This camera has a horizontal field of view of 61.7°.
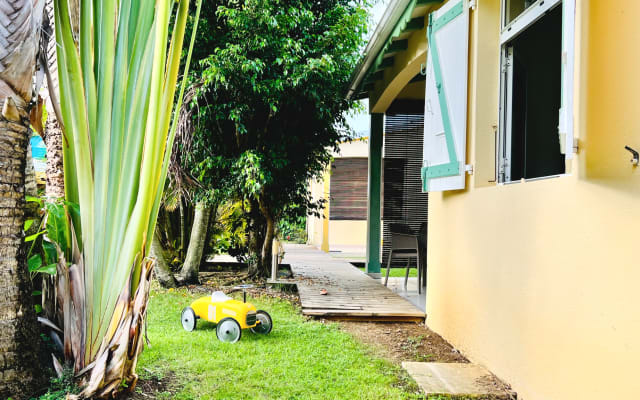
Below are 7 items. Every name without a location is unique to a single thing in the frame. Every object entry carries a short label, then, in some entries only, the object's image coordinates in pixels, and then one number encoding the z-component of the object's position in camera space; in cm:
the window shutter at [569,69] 239
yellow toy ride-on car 422
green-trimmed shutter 411
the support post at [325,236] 1289
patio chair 656
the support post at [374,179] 824
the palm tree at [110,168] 251
